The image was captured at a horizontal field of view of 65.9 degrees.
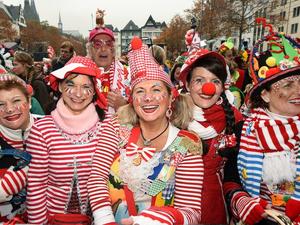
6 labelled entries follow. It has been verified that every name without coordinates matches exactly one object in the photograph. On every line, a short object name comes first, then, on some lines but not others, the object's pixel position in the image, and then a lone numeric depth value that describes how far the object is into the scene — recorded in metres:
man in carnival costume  2.99
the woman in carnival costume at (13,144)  1.62
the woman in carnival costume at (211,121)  1.88
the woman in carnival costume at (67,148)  1.63
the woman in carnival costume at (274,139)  1.55
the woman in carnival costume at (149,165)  1.54
